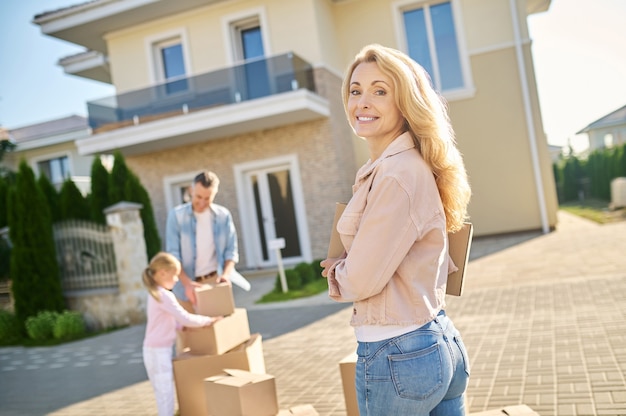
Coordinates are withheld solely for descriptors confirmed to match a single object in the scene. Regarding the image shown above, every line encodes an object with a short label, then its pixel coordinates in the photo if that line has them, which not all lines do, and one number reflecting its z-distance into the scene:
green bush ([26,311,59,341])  9.13
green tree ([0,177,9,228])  11.99
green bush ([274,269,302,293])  10.64
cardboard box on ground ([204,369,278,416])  3.16
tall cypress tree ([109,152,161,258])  10.65
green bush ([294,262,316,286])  11.09
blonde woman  1.56
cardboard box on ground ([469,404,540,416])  2.30
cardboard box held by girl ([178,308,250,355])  3.99
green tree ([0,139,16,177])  21.25
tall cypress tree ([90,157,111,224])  10.88
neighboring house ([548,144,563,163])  51.71
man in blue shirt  4.84
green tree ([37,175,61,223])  10.88
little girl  4.00
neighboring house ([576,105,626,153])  35.16
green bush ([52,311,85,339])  9.08
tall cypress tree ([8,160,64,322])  9.64
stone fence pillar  9.44
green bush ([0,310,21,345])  9.53
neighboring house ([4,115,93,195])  23.52
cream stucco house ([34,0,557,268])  13.31
